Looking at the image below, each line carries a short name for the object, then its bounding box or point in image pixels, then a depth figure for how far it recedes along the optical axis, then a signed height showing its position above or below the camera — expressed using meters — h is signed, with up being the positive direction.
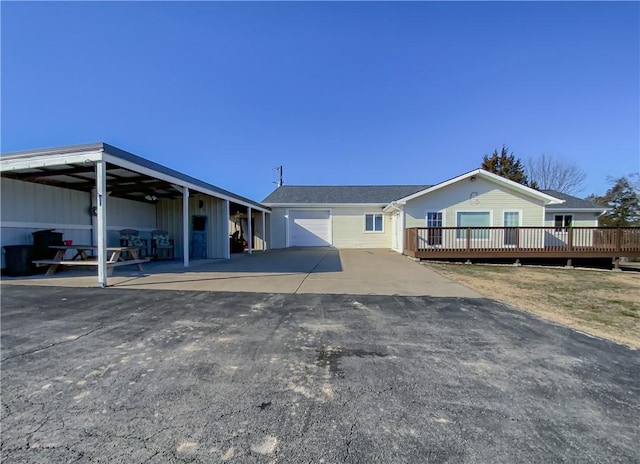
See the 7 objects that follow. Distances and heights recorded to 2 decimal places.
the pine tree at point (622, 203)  25.05 +2.33
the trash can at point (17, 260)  7.81 -0.85
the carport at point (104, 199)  6.85 +1.12
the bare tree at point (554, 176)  34.47 +6.27
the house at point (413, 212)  14.38 +0.96
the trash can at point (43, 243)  8.46 -0.43
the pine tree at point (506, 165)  32.53 +7.22
